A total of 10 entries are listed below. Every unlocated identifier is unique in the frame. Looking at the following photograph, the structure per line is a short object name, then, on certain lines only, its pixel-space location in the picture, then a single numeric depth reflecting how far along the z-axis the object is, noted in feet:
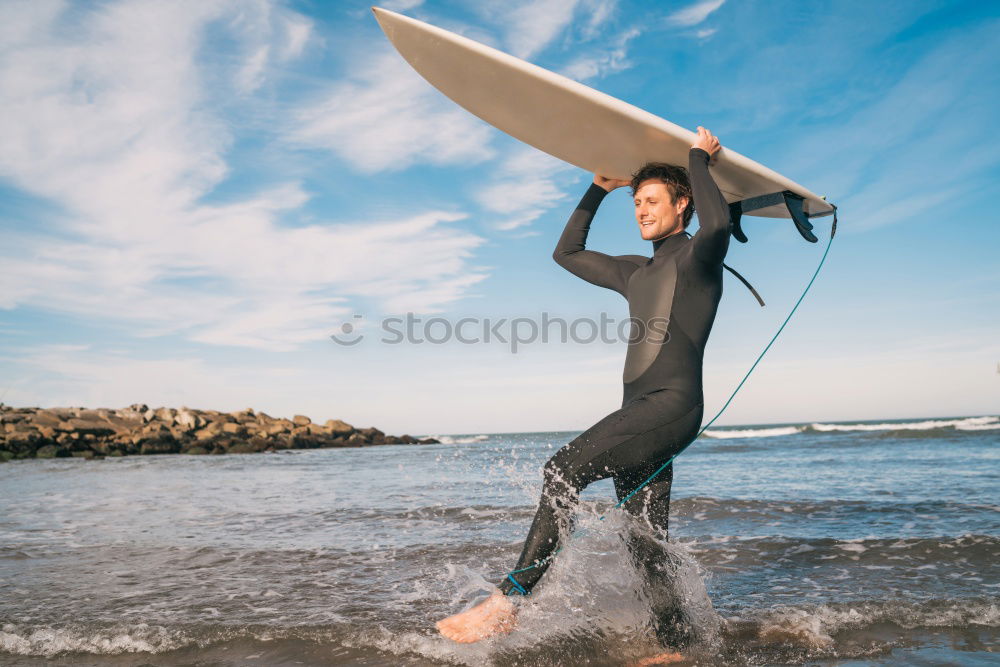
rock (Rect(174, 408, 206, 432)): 83.79
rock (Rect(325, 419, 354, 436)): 96.38
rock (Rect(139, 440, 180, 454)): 75.04
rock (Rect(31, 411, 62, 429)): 75.87
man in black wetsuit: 8.14
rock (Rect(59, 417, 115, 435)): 72.54
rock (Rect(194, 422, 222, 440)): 81.14
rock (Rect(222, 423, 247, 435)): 82.28
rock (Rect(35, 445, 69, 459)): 66.33
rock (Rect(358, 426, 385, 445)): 104.47
